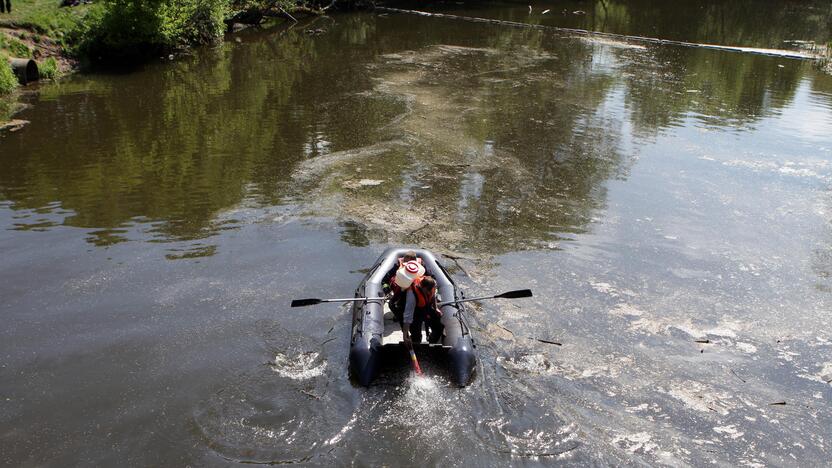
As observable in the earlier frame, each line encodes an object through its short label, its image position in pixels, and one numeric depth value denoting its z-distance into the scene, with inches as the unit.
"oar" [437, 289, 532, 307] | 319.6
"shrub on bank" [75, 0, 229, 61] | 852.6
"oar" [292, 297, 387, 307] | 308.0
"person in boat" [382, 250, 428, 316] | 304.7
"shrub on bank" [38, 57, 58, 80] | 769.6
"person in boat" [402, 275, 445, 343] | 298.0
